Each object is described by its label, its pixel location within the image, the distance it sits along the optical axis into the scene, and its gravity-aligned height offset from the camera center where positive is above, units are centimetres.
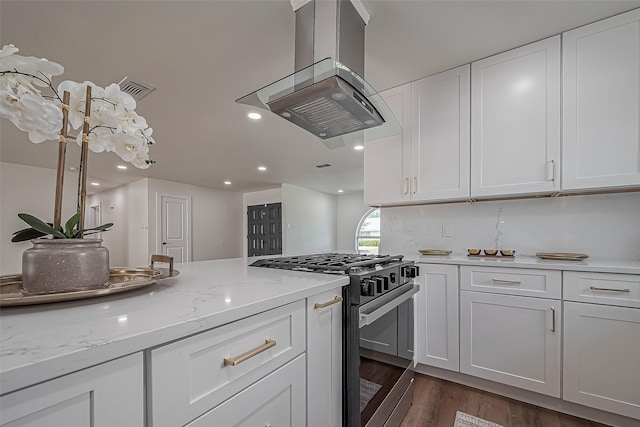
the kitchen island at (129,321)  40 -23
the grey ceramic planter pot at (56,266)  69 -14
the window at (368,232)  830 -59
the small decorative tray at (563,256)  177 -29
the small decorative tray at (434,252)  227 -33
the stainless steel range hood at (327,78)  131 +64
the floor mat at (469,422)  155 -121
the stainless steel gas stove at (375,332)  110 -56
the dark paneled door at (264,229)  711 -43
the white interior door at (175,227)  624 -34
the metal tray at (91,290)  61 -21
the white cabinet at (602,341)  143 -70
